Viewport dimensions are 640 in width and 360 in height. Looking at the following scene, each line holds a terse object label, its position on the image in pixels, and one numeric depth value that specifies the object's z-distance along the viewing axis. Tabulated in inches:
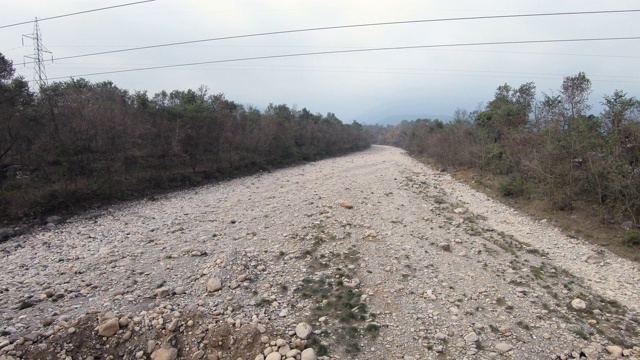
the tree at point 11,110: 609.9
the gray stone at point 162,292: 273.5
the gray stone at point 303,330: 221.3
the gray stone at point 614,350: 210.2
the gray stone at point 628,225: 421.4
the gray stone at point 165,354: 205.6
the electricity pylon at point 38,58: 784.7
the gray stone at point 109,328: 220.5
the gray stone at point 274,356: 200.2
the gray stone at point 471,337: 220.4
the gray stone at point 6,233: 470.2
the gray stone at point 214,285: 280.3
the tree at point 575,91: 663.8
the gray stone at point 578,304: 262.9
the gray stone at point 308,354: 201.6
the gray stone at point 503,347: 212.8
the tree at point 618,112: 458.0
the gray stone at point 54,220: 535.8
